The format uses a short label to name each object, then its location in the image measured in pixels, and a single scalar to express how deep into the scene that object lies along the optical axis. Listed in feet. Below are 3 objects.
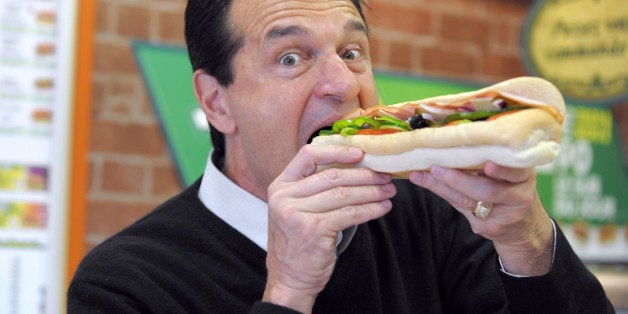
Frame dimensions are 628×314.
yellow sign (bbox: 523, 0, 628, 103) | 12.51
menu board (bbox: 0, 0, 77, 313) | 9.12
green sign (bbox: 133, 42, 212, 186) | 10.20
